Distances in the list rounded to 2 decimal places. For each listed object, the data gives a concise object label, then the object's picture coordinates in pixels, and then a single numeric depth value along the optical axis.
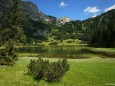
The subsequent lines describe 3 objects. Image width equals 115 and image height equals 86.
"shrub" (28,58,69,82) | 9.87
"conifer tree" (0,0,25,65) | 16.50
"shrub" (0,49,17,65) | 15.81
